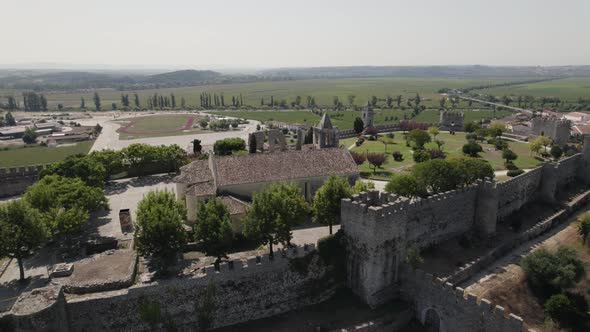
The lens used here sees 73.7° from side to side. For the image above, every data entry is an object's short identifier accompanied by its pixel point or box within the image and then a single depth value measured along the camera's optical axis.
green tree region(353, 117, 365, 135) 105.38
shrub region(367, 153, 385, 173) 68.19
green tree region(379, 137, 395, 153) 89.34
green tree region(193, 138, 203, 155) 79.44
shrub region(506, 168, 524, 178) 62.60
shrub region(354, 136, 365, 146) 91.00
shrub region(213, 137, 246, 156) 81.56
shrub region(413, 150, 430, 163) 70.56
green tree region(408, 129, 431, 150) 83.75
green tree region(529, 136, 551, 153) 78.19
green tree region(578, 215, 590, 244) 43.00
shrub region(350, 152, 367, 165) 71.31
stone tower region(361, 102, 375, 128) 115.06
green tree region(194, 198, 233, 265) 32.25
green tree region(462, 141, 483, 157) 76.50
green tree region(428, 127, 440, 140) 95.61
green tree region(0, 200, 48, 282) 31.28
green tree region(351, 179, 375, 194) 39.80
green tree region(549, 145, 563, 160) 75.49
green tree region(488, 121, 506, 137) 95.25
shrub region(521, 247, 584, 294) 34.69
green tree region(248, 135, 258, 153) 71.50
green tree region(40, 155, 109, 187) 50.88
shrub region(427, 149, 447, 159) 73.21
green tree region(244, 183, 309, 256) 32.91
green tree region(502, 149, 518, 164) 71.19
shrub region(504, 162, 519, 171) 67.32
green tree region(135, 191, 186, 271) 30.75
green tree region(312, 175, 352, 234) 37.62
